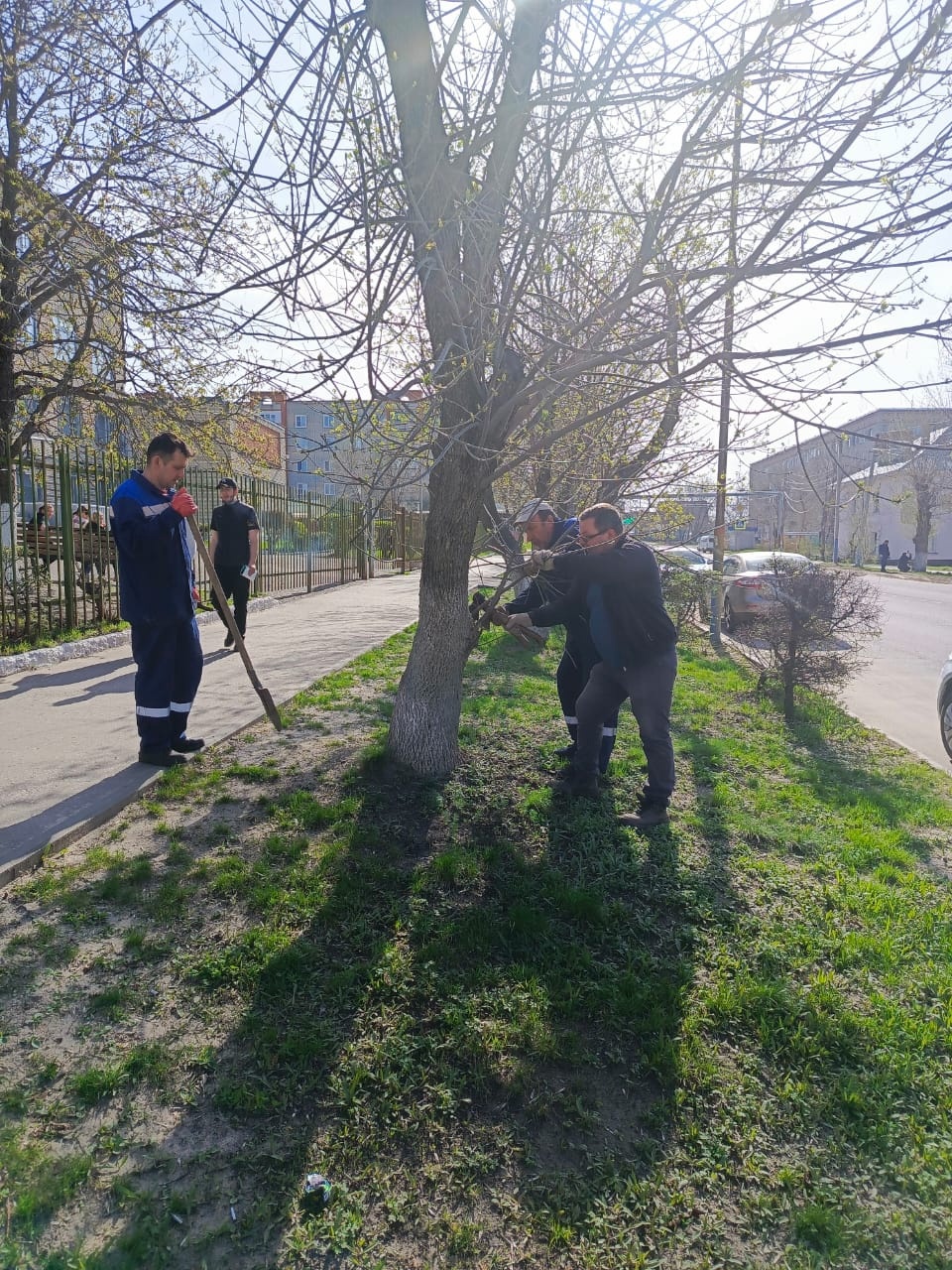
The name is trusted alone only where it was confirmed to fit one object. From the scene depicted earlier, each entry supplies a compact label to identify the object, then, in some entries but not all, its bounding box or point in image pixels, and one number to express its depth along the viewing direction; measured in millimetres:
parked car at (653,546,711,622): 5949
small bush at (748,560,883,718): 7312
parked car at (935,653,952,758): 6480
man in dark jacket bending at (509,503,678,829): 4289
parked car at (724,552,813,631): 7695
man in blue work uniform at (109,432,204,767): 4539
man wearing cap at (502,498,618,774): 4980
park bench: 8181
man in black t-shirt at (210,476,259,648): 8125
